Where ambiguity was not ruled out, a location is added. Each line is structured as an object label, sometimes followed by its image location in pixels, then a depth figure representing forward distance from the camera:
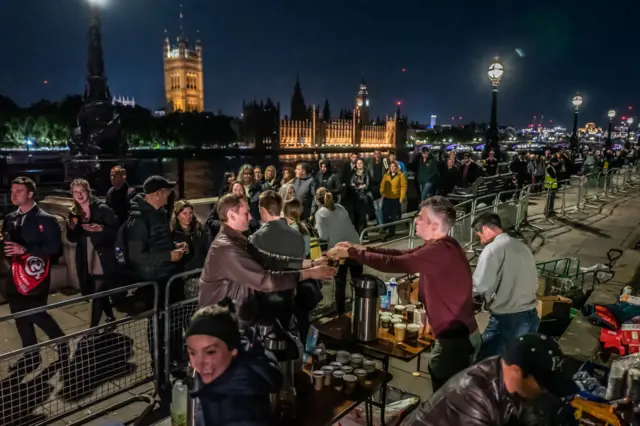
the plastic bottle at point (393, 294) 4.93
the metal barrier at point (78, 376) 4.38
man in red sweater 3.60
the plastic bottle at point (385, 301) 4.78
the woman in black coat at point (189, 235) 5.91
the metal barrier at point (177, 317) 4.96
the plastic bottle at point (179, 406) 3.13
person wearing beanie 2.42
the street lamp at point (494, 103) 18.19
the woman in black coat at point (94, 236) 5.95
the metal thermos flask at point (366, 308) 4.00
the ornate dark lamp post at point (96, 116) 13.58
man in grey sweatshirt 4.24
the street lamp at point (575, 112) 30.67
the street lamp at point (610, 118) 37.94
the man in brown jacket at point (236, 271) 3.50
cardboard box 6.49
